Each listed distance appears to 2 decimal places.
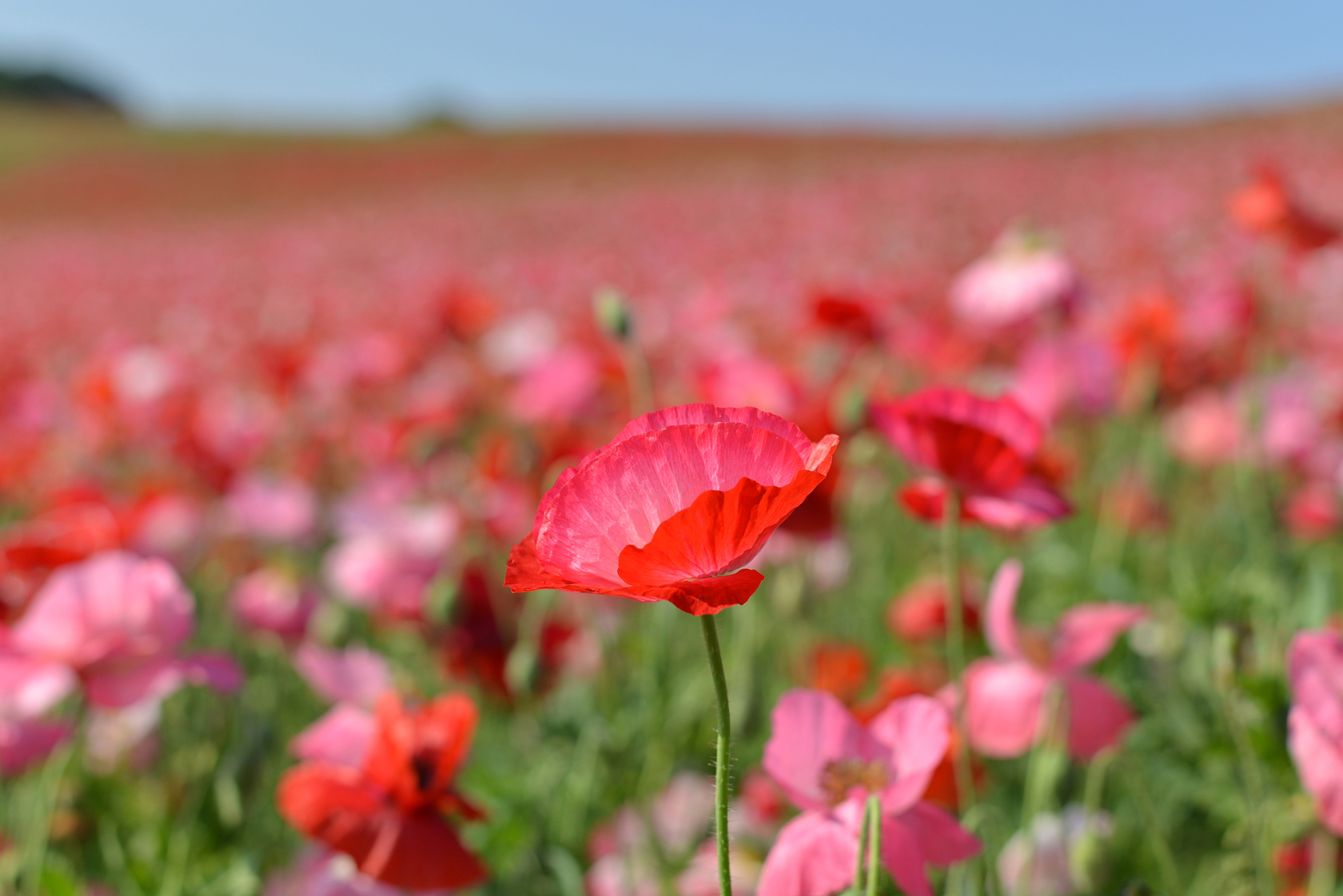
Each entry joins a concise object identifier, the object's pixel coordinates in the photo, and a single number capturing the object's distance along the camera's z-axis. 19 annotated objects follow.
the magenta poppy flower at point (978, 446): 0.70
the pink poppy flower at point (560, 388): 1.81
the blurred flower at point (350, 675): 0.93
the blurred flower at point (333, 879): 0.82
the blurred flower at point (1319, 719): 0.57
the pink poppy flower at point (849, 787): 0.53
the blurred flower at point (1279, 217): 1.55
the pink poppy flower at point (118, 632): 0.83
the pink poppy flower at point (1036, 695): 0.82
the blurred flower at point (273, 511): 1.88
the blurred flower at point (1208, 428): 2.22
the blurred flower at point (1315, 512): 1.87
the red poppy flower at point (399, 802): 0.69
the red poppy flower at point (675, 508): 0.43
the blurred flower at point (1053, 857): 0.80
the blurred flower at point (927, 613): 1.31
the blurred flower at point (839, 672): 1.32
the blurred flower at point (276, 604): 1.46
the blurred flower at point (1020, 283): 1.61
